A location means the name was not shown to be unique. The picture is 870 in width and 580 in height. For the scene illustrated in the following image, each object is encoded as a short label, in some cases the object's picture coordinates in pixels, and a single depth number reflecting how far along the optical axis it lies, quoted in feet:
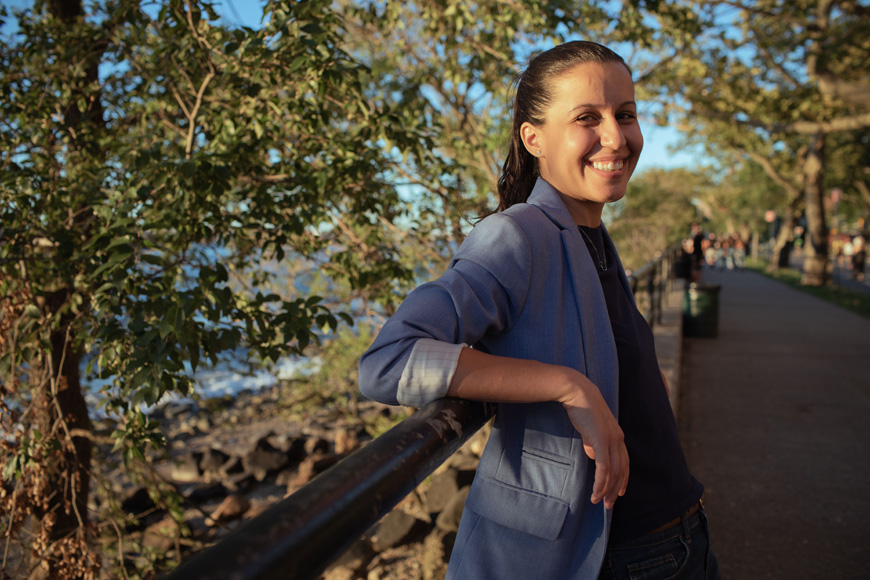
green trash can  35.76
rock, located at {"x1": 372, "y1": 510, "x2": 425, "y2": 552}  20.22
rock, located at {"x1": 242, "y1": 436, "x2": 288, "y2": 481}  36.04
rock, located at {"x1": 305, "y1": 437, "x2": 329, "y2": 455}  38.52
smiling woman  3.99
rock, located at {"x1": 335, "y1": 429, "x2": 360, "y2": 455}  37.29
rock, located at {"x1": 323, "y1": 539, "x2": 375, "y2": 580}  17.90
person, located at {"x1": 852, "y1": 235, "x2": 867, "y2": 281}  75.92
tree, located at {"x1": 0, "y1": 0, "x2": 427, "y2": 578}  10.28
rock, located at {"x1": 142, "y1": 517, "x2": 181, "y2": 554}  23.26
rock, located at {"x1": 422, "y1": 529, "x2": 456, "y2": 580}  16.10
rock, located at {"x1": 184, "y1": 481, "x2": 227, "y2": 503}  33.81
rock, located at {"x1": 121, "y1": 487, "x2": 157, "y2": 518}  31.63
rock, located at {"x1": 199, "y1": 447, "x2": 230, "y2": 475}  38.79
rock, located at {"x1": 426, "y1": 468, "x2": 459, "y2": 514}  21.79
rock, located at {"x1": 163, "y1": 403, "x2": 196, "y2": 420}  61.15
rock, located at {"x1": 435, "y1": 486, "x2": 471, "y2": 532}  18.76
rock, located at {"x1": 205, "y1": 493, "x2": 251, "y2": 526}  29.12
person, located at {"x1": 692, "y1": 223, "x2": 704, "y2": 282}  62.34
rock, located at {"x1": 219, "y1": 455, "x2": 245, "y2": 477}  37.63
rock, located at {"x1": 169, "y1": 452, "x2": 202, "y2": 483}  38.40
